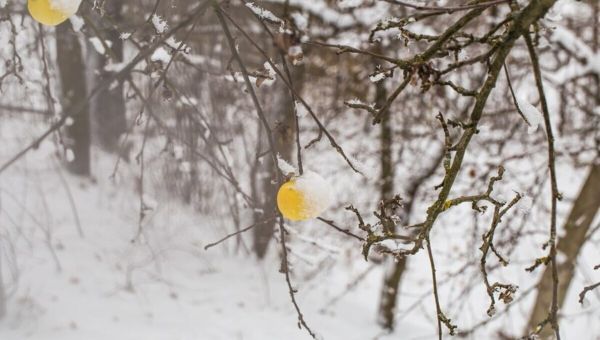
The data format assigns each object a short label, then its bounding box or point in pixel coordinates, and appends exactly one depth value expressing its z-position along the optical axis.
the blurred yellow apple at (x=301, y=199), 1.29
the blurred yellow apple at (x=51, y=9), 1.29
